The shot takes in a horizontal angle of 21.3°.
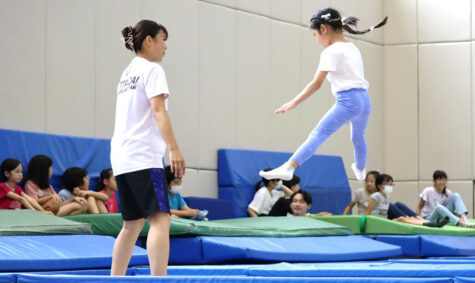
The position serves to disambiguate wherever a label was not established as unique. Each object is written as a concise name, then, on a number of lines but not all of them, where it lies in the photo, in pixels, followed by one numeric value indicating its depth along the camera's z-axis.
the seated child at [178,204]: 12.80
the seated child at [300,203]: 14.18
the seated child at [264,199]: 14.95
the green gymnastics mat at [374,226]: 14.01
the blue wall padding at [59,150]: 11.47
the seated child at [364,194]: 16.18
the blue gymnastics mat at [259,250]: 10.38
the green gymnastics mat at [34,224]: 8.71
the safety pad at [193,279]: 5.51
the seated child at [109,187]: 12.05
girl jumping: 8.38
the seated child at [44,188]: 11.11
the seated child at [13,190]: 10.61
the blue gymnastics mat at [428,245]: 13.65
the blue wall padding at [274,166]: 15.40
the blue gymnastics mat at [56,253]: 7.60
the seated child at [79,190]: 11.58
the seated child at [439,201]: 16.33
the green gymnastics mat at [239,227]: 10.57
